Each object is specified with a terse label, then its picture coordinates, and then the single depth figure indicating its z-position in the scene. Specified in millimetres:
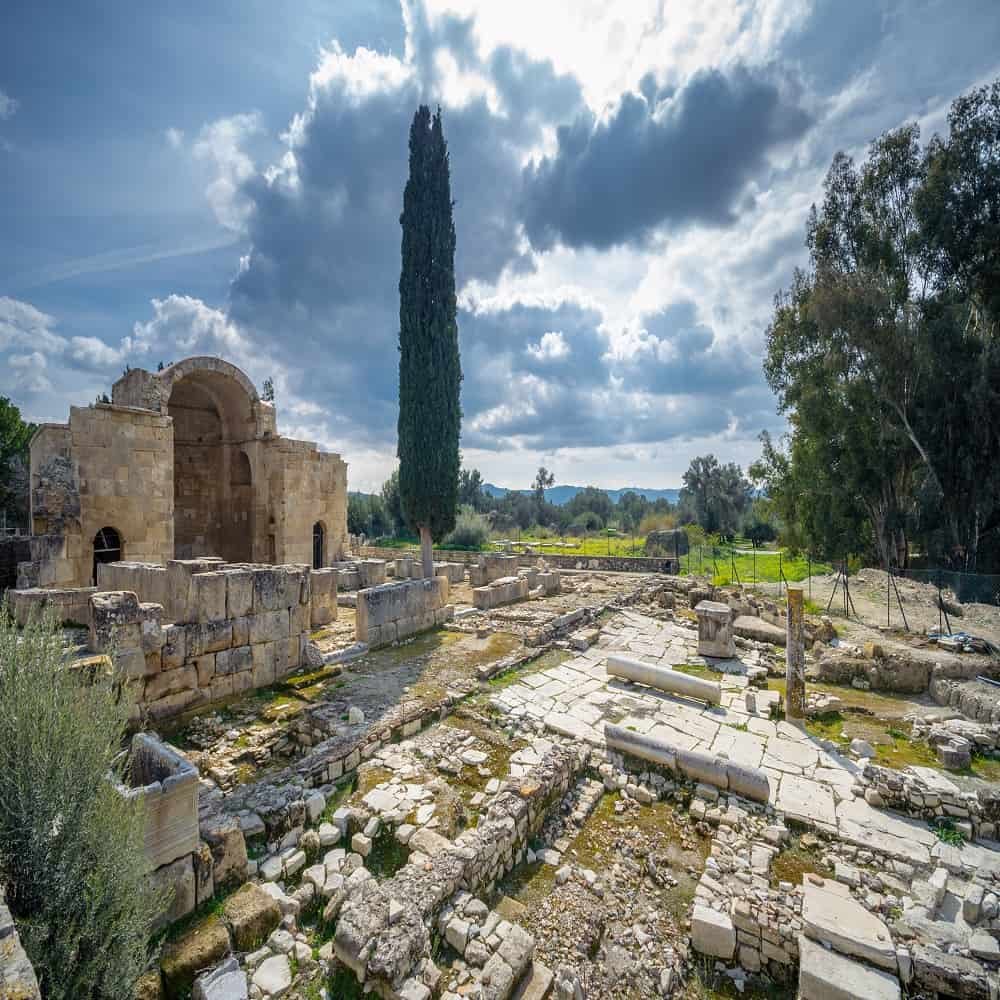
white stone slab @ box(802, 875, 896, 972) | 3230
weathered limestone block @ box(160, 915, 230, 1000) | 2875
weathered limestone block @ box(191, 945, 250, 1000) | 2807
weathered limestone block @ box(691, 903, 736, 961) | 3521
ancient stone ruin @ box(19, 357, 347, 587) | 10664
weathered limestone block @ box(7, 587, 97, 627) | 6668
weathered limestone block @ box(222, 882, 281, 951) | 3223
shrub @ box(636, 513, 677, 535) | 39775
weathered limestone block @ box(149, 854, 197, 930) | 3227
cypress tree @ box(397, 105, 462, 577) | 14586
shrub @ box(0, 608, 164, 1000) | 2291
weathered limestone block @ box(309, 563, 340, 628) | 11242
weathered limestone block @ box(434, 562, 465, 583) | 17859
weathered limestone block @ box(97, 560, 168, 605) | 7688
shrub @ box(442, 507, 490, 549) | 30203
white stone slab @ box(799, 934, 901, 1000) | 3031
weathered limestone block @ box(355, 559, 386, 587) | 15977
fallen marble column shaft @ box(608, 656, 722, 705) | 7801
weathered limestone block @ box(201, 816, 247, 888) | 3668
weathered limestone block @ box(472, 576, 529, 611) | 13625
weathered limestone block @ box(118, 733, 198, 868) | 3260
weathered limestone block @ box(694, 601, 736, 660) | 10102
